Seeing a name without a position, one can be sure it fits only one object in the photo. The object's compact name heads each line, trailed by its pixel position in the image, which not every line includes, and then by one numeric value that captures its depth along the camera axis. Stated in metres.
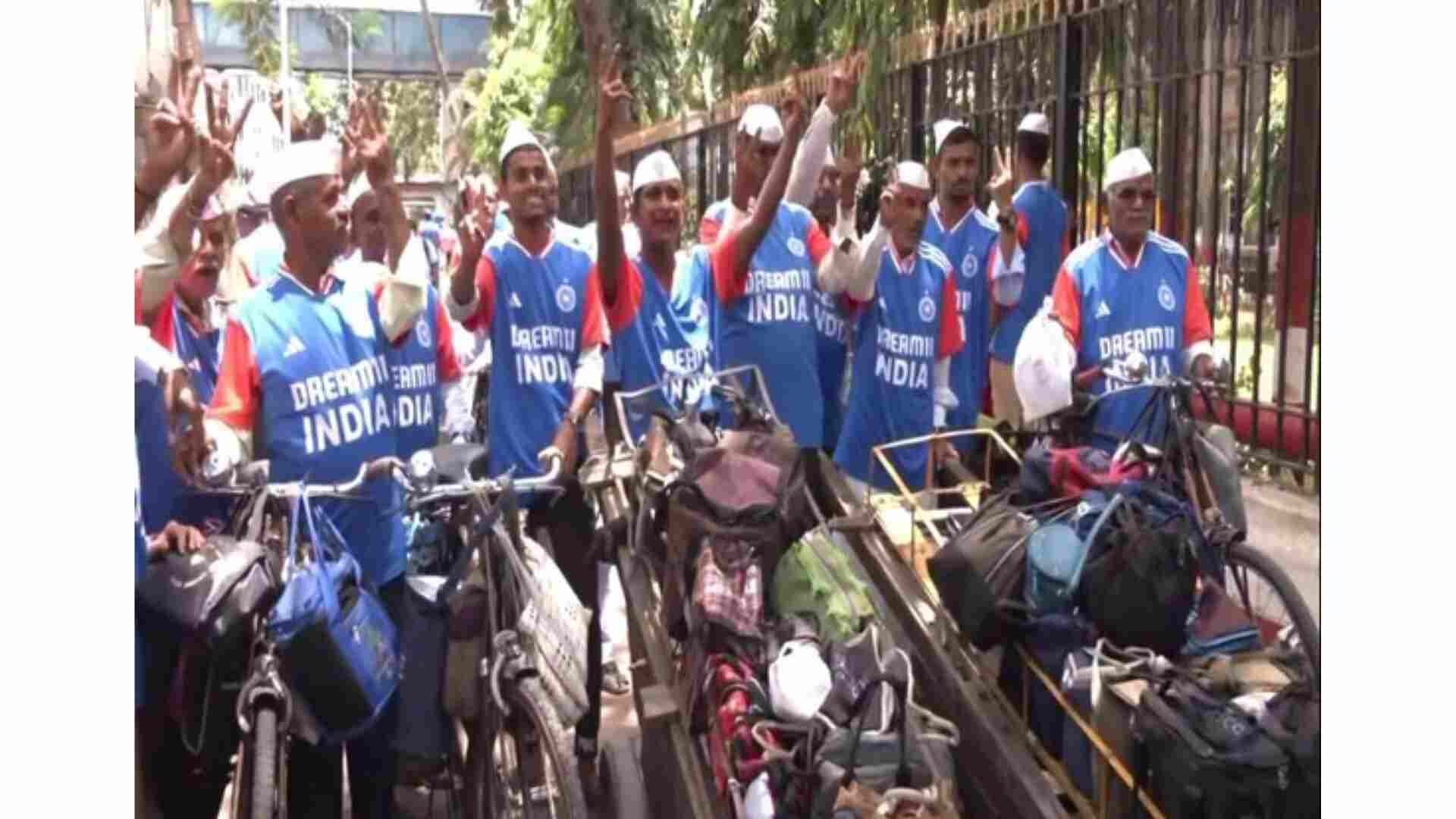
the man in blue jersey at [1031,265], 6.43
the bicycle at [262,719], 3.18
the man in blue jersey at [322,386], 3.80
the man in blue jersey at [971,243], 6.31
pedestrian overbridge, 24.41
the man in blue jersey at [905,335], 5.72
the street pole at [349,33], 22.16
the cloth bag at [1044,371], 4.54
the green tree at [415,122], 34.94
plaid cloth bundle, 3.70
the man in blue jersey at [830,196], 5.70
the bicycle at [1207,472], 3.69
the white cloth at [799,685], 3.29
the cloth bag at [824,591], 3.77
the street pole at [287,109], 5.68
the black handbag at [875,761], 3.01
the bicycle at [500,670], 3.51
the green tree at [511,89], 20.16
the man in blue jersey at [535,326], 4.93
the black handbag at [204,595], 3.24
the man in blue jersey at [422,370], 4.30
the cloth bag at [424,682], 3.92
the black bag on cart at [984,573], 3.70
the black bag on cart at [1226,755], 2.75
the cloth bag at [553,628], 3.61
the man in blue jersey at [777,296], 5.64
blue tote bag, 3.37
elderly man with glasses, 4.84
